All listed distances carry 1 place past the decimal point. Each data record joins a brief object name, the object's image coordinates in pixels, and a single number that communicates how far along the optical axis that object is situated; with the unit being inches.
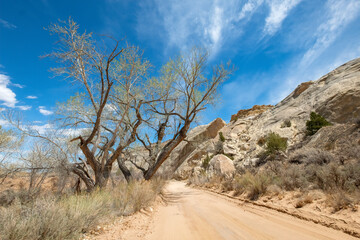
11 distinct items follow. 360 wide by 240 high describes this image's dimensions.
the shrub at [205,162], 798.9
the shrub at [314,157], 240.2
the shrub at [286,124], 642.2
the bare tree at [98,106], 254.7
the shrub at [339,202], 136.4
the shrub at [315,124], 476.3
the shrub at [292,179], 206.4
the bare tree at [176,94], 393.7
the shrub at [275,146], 439.1
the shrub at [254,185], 229.1
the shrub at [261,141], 605.3
